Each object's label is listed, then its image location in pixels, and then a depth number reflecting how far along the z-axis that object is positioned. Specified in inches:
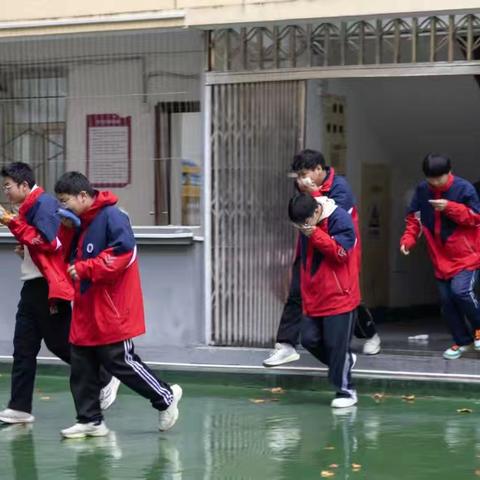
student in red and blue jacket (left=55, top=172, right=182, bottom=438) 607.2
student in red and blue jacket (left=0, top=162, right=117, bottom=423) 644.1
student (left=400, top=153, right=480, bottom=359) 749.3
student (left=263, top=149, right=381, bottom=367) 712.4
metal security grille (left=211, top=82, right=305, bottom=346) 850.8
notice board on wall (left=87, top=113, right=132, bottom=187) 914.1
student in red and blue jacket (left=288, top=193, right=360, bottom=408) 671.1
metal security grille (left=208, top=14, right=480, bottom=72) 798.5
